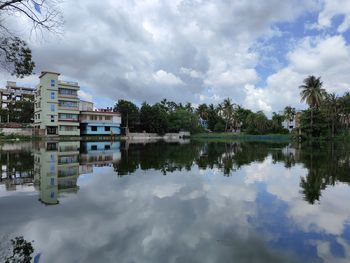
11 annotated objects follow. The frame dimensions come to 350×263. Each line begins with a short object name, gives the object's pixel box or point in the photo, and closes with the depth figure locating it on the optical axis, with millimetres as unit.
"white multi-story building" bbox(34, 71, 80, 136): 53406
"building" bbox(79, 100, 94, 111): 61212
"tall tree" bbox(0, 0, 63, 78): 7633
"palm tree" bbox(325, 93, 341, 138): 53709
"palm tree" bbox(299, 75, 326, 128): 55219
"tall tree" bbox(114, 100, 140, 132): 66250
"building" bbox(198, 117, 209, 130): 98275
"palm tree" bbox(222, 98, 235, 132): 89000
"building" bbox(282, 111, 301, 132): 96738
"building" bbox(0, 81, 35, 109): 83662
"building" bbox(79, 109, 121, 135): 59178
